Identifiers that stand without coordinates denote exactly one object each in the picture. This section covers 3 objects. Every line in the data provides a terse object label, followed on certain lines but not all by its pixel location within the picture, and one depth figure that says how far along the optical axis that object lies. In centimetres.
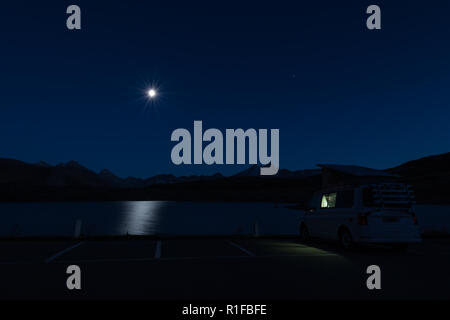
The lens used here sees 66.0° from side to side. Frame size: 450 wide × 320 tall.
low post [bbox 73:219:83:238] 1380
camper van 1030
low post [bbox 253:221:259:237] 1494
